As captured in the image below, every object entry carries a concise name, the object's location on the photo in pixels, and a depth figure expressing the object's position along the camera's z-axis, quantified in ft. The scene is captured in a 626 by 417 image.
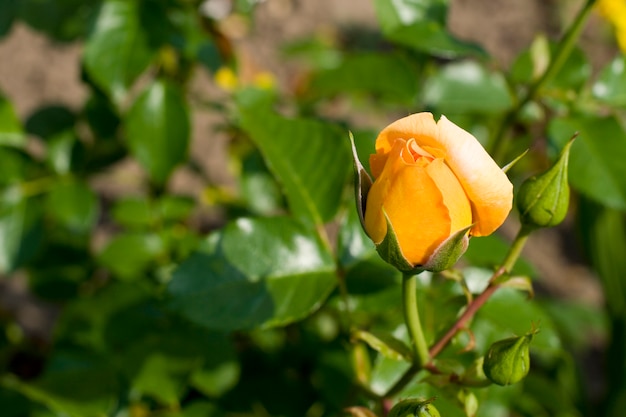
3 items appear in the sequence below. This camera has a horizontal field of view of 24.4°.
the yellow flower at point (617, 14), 3.01
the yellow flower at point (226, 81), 2.57
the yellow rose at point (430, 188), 1.16
